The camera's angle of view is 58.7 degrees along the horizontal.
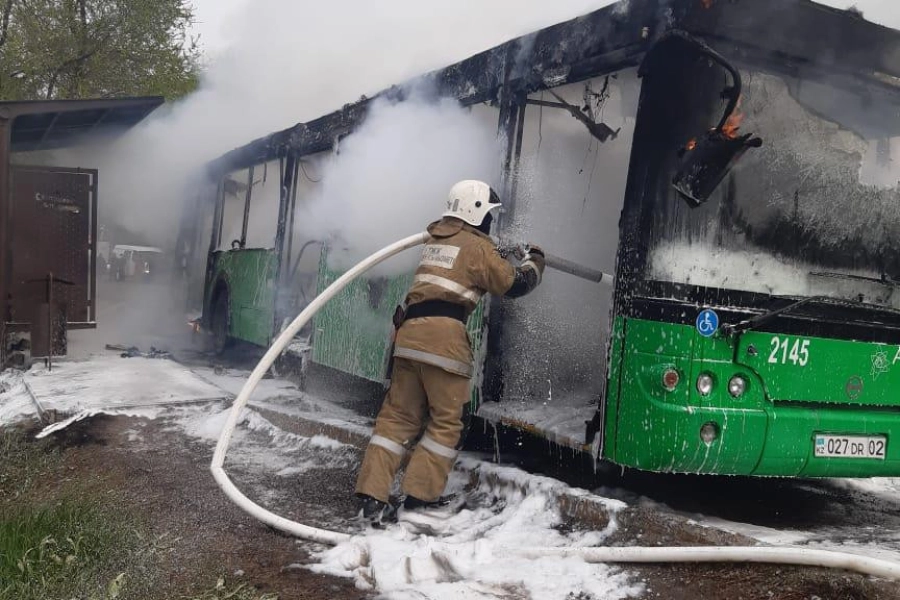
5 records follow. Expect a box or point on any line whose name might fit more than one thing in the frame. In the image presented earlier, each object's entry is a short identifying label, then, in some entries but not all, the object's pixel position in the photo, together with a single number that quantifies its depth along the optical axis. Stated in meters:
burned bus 3.91
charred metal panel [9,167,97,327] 9.22
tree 17.75
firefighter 4.26
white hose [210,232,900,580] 2.98
